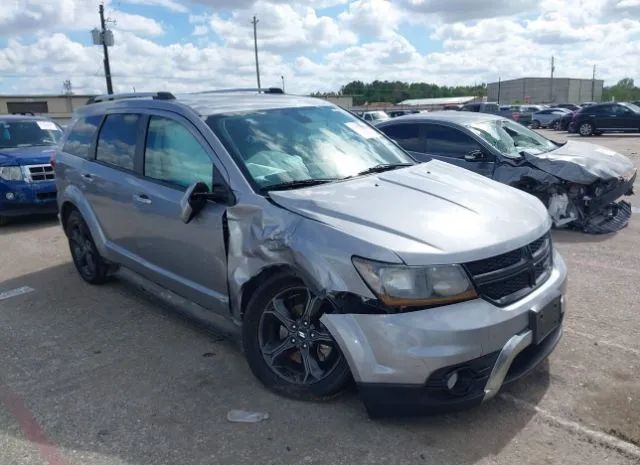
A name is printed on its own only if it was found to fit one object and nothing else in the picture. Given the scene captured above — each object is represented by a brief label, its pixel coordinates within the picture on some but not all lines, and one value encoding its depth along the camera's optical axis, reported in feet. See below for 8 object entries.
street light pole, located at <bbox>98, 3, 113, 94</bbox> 93.30
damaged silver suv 9.48
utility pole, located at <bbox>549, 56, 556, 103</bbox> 310.45
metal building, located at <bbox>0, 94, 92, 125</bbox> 158.50
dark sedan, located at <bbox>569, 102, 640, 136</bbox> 82.48
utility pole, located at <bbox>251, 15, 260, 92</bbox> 178.40
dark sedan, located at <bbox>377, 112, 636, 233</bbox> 24.31
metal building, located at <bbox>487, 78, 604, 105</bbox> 310.65
